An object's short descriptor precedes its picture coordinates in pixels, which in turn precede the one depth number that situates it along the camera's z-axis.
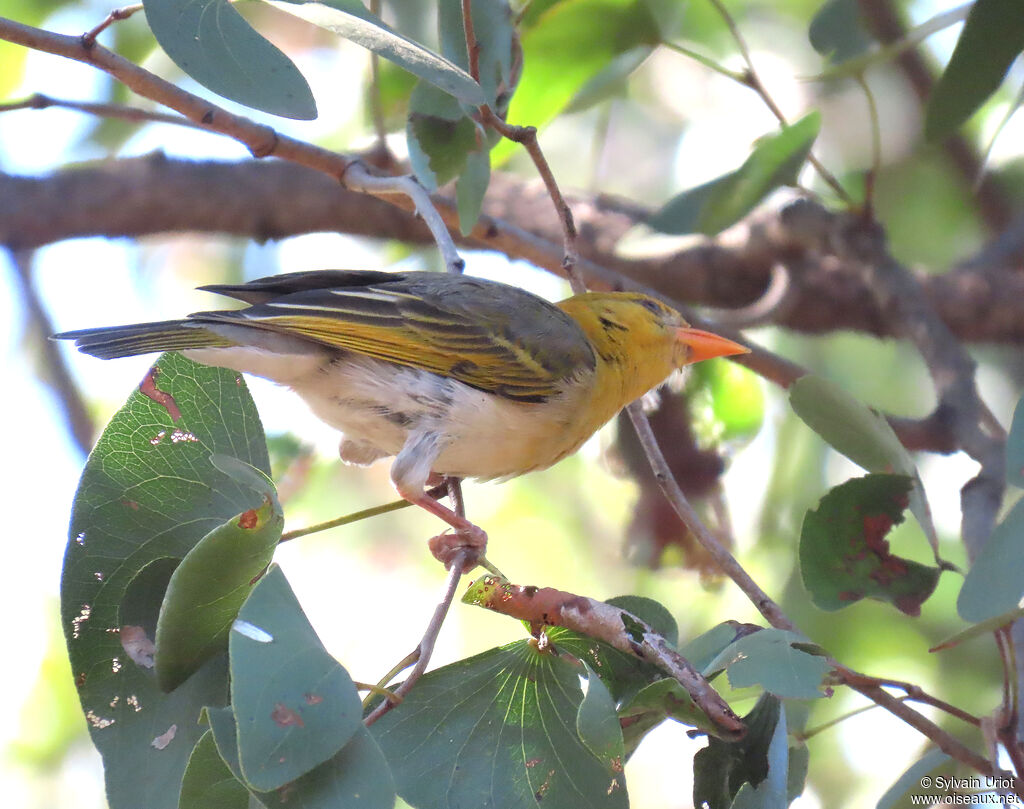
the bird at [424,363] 6.00
